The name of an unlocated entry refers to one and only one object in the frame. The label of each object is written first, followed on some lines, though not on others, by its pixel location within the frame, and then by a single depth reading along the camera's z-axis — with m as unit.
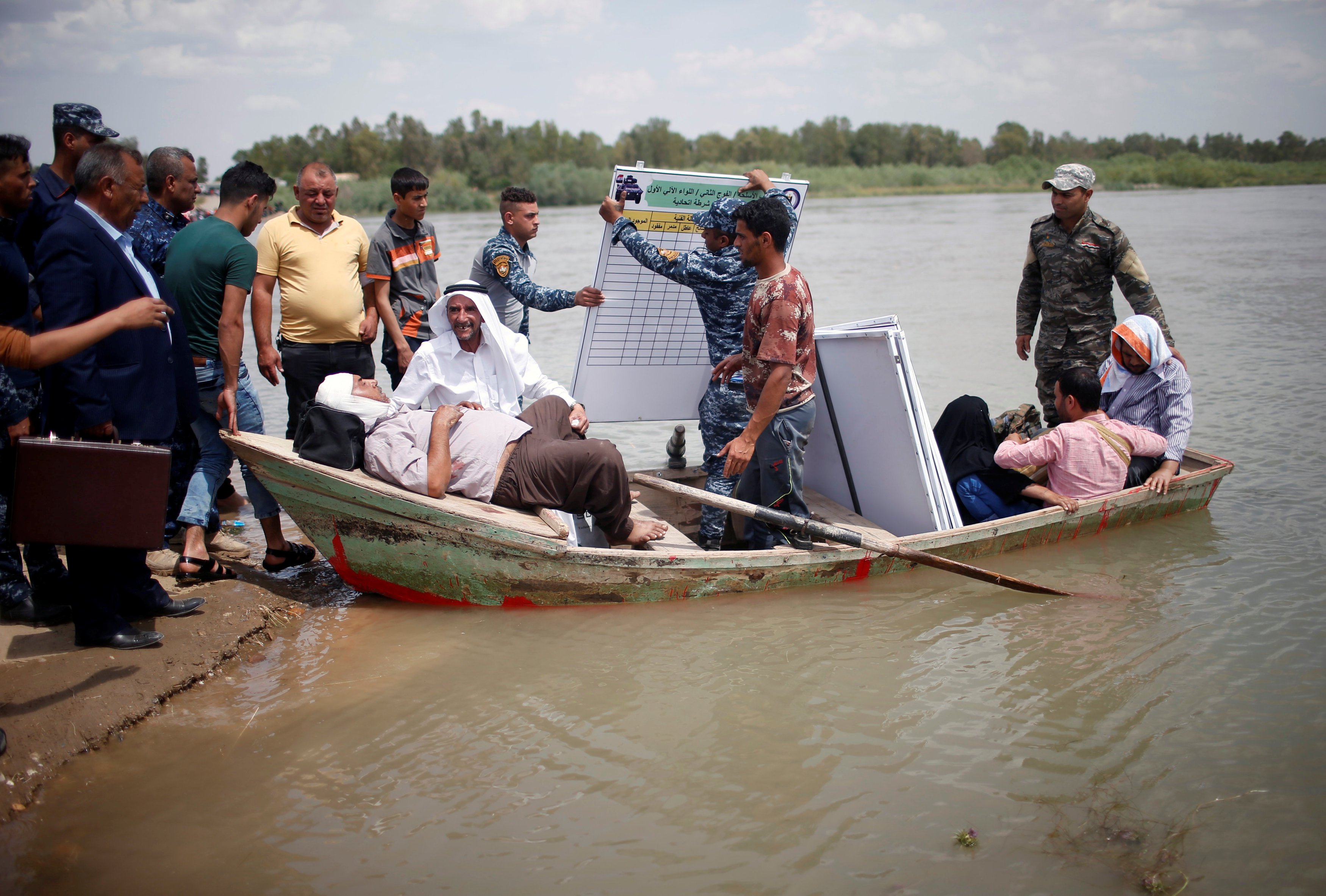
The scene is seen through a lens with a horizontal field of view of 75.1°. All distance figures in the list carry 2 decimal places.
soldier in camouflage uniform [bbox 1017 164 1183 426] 5.23
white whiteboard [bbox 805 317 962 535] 4.23
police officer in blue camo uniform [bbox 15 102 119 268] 3.91
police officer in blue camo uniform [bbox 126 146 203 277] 4.28
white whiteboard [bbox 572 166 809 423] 4.93
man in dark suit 3.03
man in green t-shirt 3.99
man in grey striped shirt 4.82
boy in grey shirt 4.92
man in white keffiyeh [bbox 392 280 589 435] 4.14
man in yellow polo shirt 4.38
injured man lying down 3.88
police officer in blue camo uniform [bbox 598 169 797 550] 4.47
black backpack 3.77
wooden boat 3.72
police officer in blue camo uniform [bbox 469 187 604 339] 4.88
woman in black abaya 4.69
